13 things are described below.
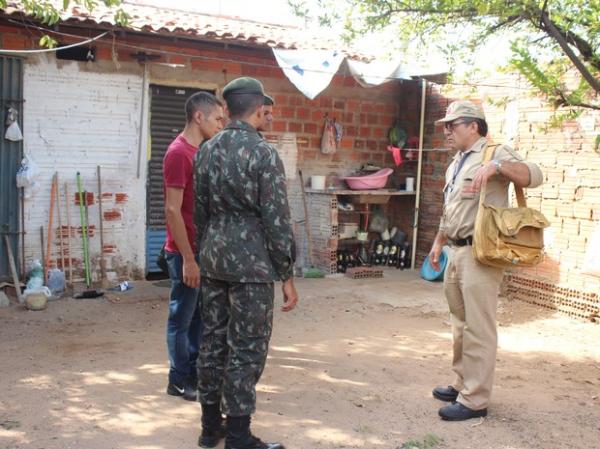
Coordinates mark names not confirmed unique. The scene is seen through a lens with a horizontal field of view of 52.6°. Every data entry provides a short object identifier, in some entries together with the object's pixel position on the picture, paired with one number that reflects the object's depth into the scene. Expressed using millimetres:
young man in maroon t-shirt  3545
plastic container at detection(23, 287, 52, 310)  6141
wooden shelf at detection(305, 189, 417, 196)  8211
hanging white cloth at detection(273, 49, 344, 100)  7266
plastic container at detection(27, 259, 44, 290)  6520
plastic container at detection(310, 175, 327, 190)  8500
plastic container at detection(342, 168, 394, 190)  8586
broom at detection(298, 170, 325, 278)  8508
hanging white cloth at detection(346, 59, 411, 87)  7617
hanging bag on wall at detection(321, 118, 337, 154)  8625
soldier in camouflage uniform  2936
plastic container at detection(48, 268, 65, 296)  6754
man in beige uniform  3549
